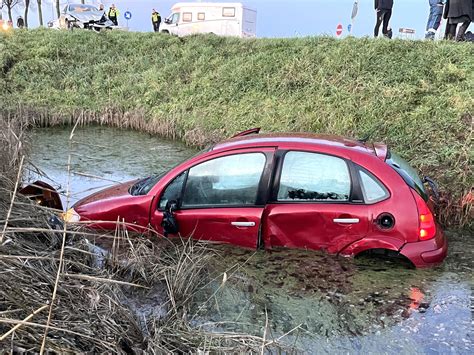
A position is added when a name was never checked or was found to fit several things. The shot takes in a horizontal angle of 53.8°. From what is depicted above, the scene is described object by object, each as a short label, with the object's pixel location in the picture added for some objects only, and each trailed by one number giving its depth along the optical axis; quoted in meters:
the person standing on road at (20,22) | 30.69
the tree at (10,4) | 41.19
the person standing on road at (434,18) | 13.23
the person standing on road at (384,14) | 13.91
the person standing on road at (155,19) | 28.59
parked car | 24.80
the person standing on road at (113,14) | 27.79
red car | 4.46
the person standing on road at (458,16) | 11.60
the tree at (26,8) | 38.00
